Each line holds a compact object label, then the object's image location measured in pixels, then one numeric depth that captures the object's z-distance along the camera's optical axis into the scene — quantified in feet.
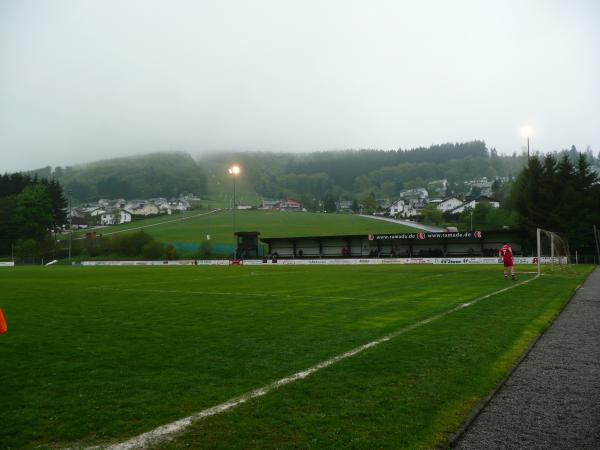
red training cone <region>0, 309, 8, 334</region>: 19.16
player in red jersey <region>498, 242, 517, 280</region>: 78.96
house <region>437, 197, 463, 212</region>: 517.96
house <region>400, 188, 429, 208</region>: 578.99
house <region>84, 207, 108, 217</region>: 576.77
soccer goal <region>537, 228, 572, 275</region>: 126.00
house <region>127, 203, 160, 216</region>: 596.29
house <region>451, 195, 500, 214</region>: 446.19
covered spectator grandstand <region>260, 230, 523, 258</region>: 206.69
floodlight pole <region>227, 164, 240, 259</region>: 186.95
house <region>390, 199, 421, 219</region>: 539.29
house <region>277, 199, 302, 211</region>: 627.46
